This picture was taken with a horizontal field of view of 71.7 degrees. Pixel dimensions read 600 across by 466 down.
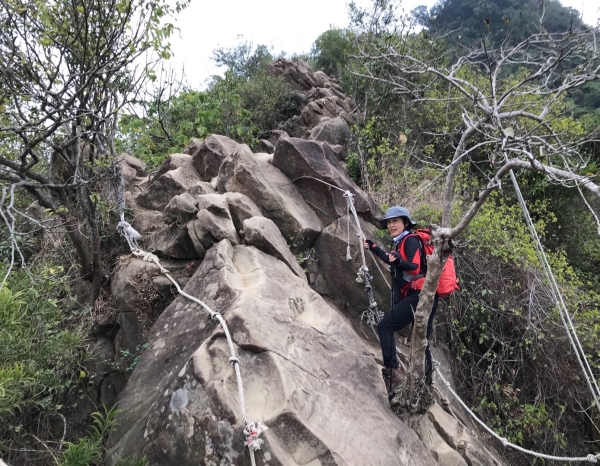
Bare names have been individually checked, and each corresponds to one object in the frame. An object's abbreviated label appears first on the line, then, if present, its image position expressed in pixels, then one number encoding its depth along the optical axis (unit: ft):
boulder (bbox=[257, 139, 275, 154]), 33.77
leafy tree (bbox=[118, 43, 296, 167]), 34.68
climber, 13.44
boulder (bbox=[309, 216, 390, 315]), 19.97
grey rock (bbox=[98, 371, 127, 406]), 14.83
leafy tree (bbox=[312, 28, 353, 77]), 78.33
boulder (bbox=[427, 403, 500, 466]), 15.02
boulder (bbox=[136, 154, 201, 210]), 22.48
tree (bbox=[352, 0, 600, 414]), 10.17
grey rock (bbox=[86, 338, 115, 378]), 15.26
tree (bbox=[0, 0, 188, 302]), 14.49
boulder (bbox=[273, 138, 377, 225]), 22.11
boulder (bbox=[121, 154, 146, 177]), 27.43
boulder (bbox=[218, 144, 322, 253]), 20.24
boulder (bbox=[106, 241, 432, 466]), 9.75
